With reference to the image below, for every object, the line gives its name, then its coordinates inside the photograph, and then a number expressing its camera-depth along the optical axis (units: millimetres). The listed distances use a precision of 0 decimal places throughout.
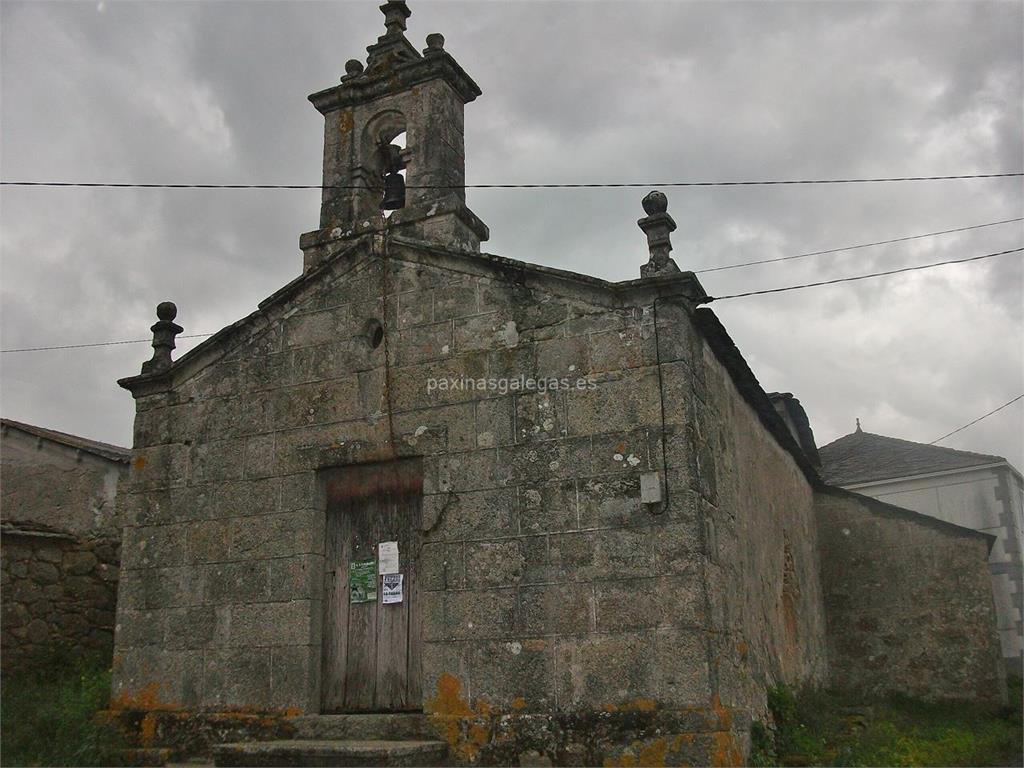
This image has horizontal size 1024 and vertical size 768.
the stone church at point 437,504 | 6746
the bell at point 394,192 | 9555
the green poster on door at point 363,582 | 7918
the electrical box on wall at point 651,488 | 6836
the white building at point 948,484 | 18719
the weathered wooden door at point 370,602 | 7637
